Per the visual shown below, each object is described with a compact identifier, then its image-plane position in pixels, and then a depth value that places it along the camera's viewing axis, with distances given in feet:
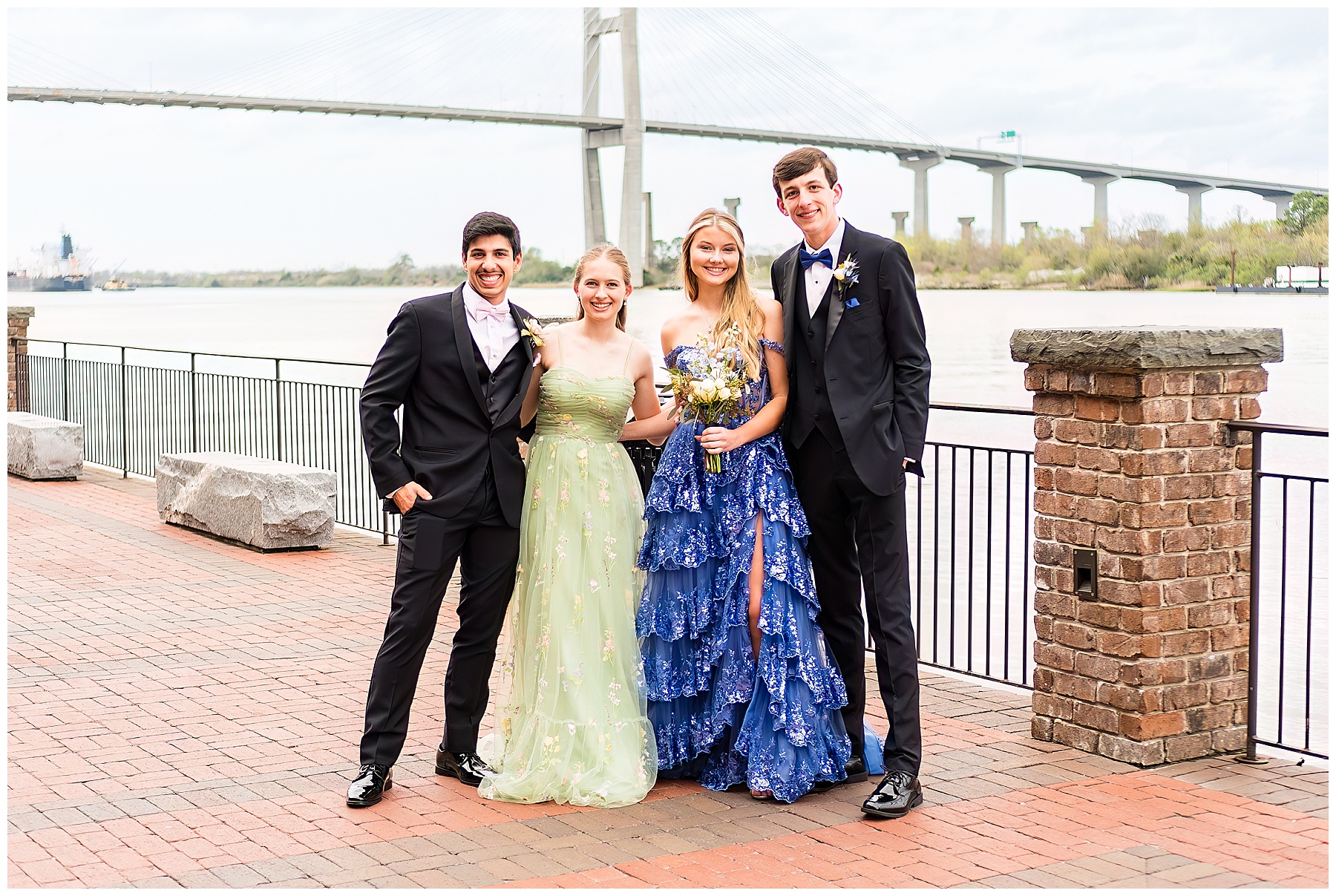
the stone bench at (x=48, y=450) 42.93
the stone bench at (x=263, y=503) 30.40
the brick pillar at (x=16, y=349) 54.03
